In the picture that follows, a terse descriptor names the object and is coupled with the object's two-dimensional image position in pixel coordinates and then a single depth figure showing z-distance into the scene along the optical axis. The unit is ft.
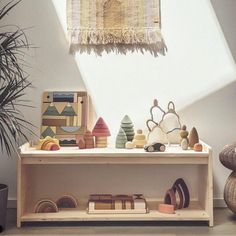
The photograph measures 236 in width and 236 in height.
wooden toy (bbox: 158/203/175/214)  10.66
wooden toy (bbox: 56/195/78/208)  11.30
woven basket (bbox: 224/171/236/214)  10.69
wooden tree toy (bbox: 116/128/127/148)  11.12
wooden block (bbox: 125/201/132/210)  10.73
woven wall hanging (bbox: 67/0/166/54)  11.73
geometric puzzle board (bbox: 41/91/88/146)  11.73
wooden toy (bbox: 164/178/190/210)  11.07
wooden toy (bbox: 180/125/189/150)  10.80
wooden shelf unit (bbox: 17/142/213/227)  10.32
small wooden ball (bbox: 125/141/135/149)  11.02
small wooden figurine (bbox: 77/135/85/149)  11.02
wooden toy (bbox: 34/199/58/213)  10.80
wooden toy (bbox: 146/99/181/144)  11.82
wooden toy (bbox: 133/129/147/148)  11.21
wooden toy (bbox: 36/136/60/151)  10.78
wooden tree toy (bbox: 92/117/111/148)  11.26
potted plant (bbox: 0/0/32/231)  11.57
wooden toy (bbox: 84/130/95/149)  11.07
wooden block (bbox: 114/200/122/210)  10.71
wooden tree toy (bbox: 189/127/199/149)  11.02
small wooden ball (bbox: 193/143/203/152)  10.57
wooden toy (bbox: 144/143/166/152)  10.48
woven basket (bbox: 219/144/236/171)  10.61
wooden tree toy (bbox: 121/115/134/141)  11.37
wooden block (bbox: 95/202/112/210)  10.71
